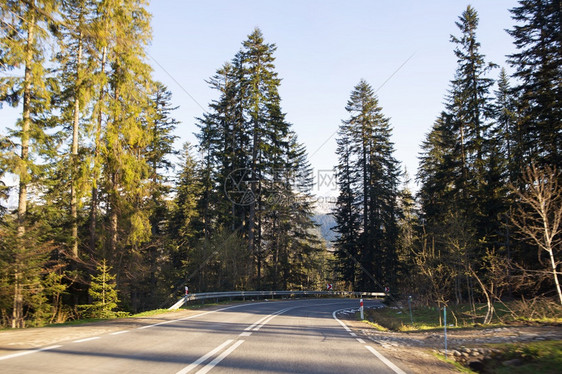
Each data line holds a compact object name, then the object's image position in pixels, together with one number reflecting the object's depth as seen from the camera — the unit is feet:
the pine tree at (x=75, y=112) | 61.00
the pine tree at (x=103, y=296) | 56.39
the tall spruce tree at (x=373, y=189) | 130.41
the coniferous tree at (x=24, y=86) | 37.47
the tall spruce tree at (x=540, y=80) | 63.67
